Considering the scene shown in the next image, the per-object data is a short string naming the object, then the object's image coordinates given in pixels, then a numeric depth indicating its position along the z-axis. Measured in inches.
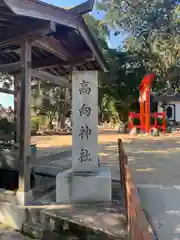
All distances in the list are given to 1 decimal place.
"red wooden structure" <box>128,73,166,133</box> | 478.1
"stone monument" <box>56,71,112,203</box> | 103.7
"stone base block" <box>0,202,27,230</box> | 95.8
